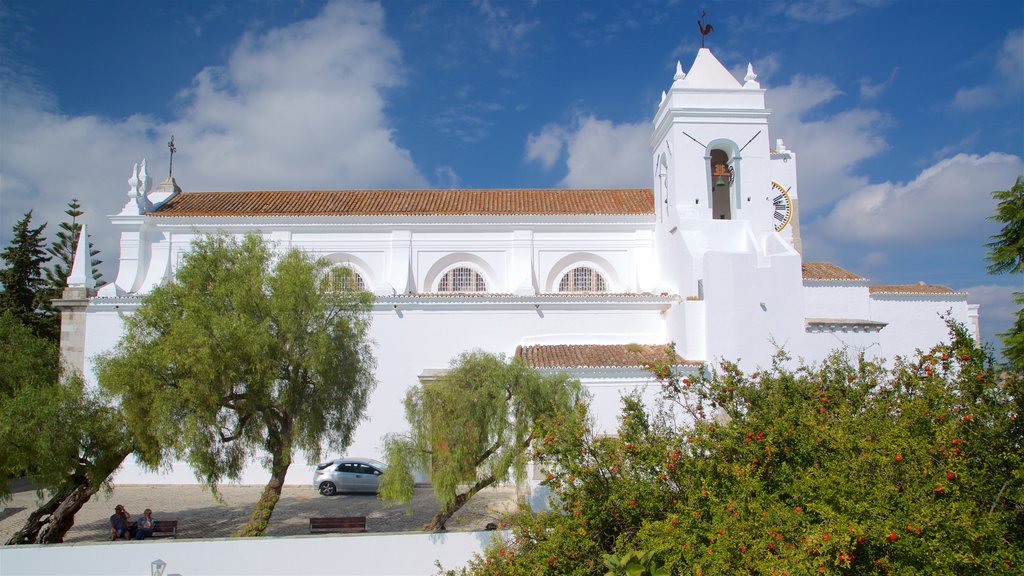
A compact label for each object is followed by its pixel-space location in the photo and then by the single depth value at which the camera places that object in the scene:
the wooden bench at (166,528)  13.98
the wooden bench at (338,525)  13.82
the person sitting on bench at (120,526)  13.53
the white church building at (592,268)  18.45
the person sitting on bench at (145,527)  13.60
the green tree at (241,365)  12.12
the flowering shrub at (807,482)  7.55
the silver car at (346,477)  18.91
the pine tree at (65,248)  31.16
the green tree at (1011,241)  12.17
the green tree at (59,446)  12.35
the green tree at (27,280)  28.34
